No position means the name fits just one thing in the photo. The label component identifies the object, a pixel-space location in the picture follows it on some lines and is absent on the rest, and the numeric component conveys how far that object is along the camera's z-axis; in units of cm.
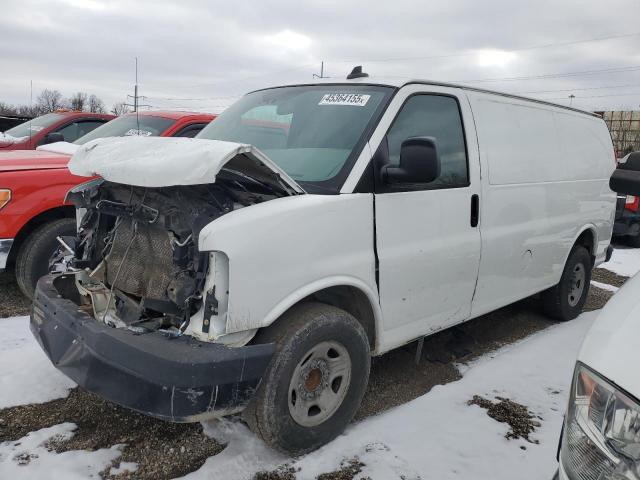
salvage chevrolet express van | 231
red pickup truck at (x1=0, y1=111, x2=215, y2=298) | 426
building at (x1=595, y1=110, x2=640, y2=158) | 2367
